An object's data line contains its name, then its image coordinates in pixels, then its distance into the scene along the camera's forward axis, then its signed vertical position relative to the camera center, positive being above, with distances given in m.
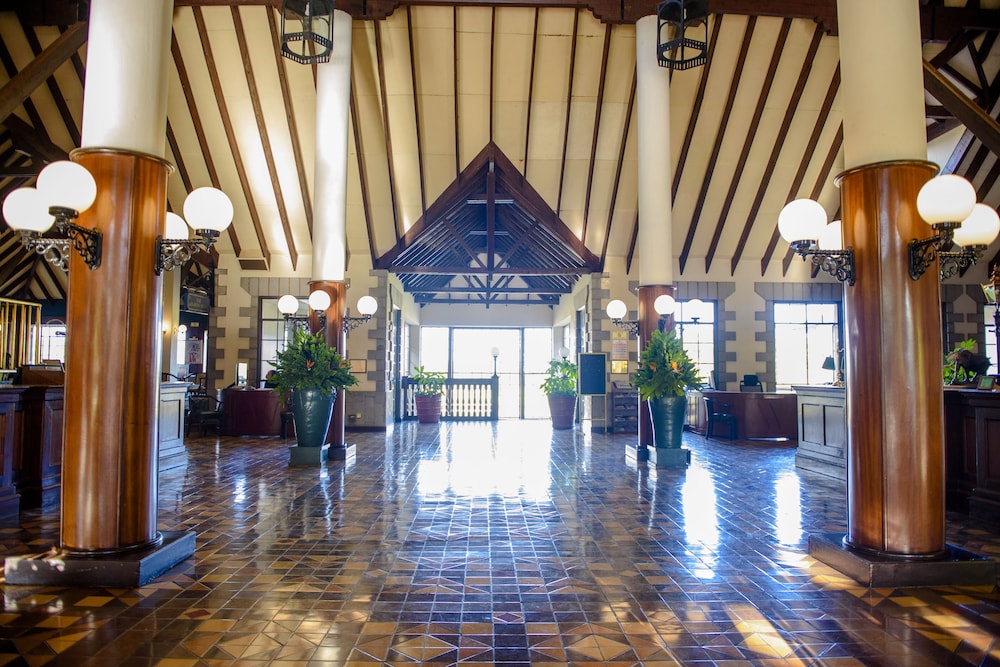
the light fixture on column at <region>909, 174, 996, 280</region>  2.96 +0.80
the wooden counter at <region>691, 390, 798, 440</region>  9.81 -0.75
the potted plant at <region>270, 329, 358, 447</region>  6.70 -0.13
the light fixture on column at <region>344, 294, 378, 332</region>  8.03 +0.84
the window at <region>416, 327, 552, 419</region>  18.14 +0.38
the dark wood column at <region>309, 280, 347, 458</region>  7.39 +0.51
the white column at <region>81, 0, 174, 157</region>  3.33 +1.62
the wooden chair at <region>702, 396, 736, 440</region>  9.83 -0.74
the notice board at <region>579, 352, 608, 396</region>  10.96 -0.10
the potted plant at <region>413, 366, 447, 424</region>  12.45 -0.58
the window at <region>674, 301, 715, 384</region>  11.48 +0.62
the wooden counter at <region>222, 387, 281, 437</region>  9.96 -0.71
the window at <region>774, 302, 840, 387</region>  11.54 +0.56
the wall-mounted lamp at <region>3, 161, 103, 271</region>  2.96 +0.79
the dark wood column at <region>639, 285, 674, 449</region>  7.48 +0.58
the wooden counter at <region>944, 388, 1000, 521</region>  4.56 -0.64
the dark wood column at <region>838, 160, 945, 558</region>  3.19 -0.06
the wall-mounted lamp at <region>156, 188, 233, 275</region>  3.43 +0.90
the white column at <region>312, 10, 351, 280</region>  7.45 +2.59
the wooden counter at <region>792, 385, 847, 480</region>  6.36 -0.66
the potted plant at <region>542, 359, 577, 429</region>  11.71 -0.47
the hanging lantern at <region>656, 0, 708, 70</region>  6.46 +3.78
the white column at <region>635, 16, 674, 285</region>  7.59 +2.63
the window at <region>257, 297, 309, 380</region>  11.17 +0.71
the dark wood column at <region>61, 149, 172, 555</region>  3.15 -0.03
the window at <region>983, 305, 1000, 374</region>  11.10 +0.62
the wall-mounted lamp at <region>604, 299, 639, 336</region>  8.85 +0.86
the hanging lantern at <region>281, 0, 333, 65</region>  6.19 +3.69
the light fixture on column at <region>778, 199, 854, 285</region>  3.38 +0.77
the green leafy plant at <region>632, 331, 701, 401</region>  6.96 +0.01
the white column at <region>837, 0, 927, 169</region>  3.38 +1.62
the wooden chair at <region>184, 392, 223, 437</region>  10.08 -0.71
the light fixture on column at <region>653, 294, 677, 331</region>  7.35 +0.78
